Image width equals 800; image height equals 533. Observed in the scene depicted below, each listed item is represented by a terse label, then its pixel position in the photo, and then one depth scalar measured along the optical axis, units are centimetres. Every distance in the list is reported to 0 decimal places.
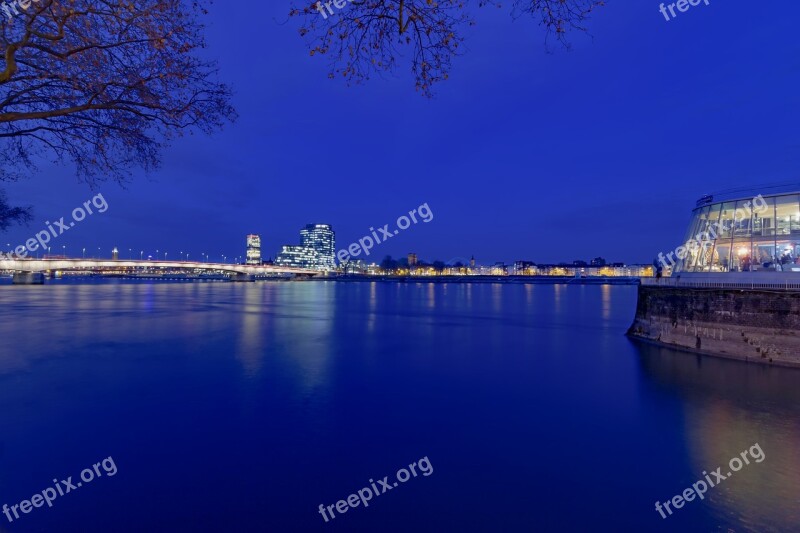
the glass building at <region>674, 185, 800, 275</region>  2495
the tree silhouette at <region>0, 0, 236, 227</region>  589
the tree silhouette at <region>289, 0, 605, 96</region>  543
